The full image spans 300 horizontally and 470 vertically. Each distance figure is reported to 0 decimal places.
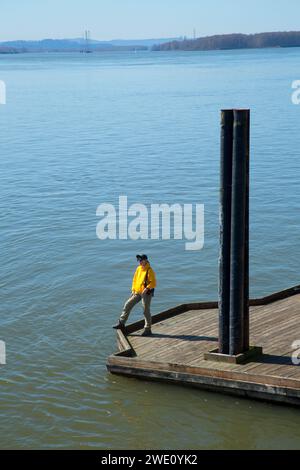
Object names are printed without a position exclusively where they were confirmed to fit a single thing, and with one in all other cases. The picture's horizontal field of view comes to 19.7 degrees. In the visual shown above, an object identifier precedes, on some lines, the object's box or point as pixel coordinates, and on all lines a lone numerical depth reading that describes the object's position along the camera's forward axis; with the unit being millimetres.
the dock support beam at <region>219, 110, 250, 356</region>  16562
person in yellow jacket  18828
